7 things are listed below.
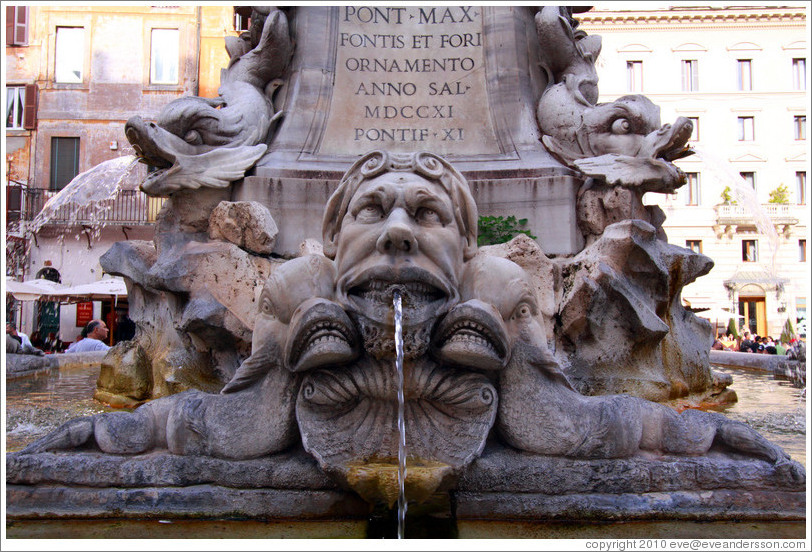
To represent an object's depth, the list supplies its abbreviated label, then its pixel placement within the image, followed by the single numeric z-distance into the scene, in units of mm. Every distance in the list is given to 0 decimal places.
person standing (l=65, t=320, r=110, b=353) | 8844
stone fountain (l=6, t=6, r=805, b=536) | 2184
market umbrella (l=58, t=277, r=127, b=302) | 14359
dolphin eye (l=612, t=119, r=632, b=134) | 4488
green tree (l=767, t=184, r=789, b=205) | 30484
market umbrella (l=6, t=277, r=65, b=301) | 13062
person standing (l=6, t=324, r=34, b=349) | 8152
